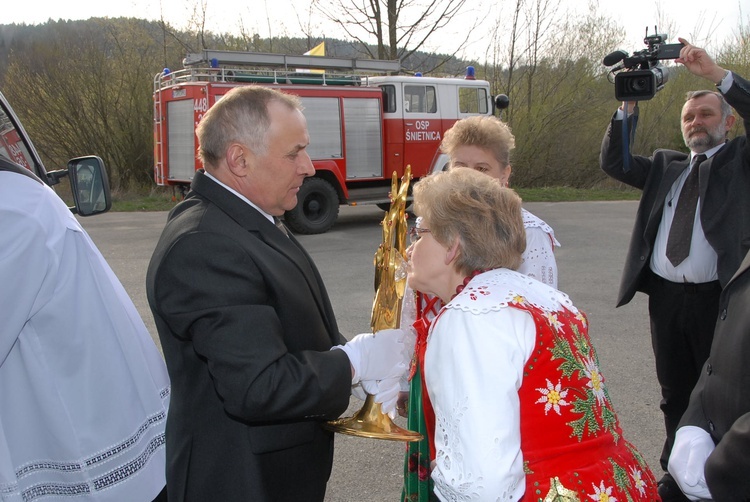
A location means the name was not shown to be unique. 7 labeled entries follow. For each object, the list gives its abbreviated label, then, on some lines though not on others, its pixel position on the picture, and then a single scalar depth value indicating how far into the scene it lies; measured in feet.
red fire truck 35.73
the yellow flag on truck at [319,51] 40.81
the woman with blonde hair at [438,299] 6.45
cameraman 10.32
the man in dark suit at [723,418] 5.26
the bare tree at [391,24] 57.16
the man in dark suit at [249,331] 5.04
